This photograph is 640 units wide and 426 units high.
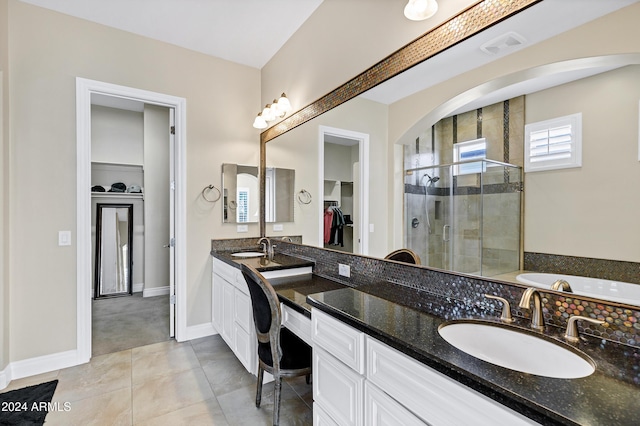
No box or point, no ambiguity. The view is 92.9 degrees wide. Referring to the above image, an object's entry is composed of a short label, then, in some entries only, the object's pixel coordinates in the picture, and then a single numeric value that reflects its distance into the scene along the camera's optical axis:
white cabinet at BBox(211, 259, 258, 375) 2.18
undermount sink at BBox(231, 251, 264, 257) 2.98
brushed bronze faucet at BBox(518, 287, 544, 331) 1.05
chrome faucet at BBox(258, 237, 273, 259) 2.88
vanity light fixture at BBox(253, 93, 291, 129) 2.81
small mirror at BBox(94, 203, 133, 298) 4.51
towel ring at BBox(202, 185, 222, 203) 3.15
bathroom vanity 0.69
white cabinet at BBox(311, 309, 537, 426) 0.82
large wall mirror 0.95
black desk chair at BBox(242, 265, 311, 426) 1.67
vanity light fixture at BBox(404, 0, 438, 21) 1.44
